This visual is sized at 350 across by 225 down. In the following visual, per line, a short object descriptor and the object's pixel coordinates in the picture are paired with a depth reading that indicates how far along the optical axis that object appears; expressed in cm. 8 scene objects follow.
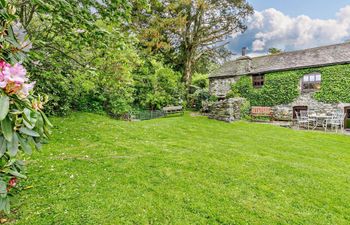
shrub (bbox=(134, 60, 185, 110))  1717
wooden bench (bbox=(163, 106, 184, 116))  1716
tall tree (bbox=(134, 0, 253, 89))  1928
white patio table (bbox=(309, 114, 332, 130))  1346
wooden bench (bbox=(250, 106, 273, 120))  1698
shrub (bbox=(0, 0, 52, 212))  118
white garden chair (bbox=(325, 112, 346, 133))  1290
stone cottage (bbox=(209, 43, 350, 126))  1501
